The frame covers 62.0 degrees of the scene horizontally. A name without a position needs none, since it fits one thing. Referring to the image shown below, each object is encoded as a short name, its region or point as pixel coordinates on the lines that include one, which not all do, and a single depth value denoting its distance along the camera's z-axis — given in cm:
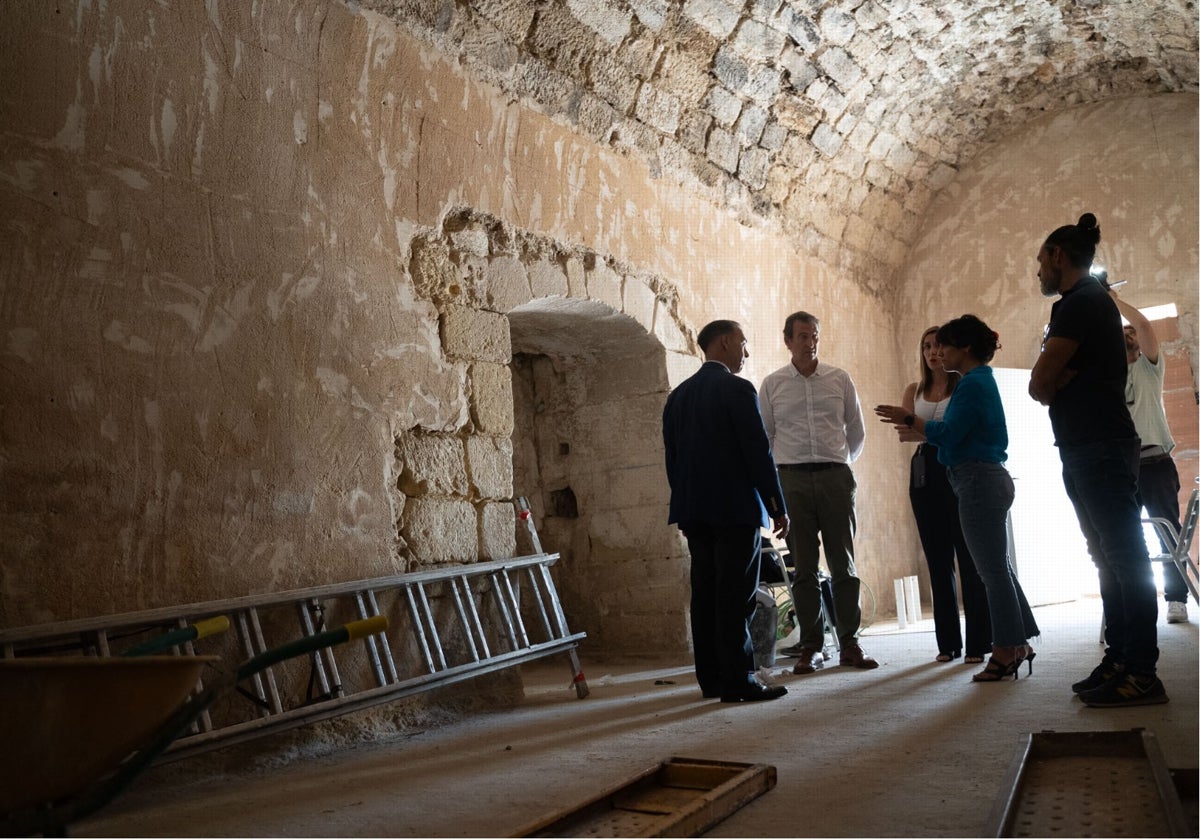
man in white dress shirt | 451
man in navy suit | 375
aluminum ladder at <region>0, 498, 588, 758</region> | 274
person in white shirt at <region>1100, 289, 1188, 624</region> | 479
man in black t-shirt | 299
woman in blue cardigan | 364
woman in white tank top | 431
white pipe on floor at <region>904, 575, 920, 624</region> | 670
